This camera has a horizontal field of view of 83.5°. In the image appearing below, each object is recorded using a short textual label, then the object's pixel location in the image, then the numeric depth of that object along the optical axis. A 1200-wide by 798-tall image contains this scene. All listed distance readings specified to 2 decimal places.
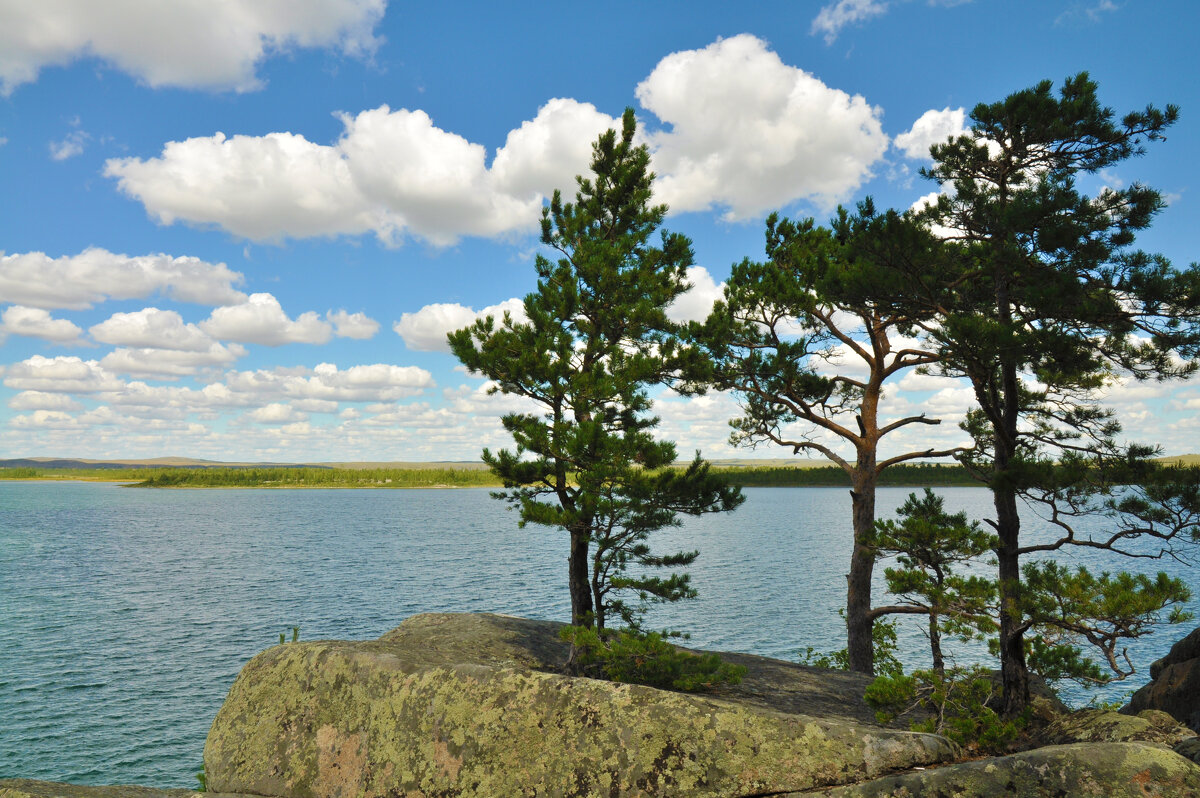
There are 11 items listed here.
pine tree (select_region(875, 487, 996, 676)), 9.62
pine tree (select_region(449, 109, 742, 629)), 14.37
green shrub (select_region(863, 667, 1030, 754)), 7.81
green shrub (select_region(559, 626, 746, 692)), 11.70
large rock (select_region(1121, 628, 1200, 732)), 11.98
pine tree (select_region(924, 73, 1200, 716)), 10.04
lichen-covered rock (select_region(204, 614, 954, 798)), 4.97
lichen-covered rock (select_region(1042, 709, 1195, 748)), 7.32
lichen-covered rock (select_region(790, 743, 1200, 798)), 4.20
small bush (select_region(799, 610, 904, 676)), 20.11
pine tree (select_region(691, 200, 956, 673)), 17.22
